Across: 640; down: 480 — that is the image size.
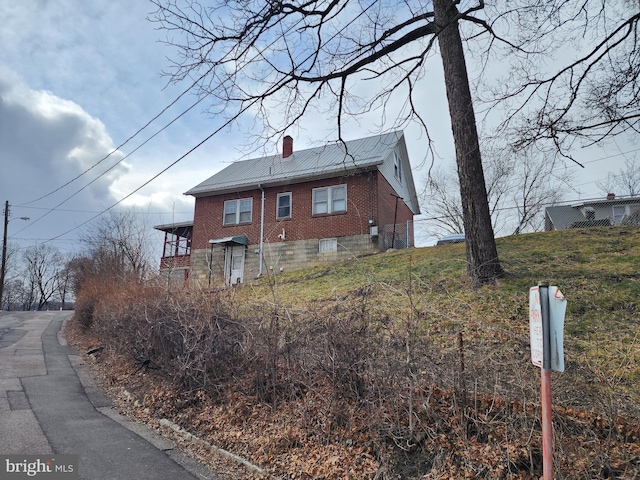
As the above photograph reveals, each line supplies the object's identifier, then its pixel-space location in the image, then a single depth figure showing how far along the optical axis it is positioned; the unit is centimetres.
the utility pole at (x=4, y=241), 3384
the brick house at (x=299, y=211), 1983
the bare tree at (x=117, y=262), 1289
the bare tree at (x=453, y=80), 809
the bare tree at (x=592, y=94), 686
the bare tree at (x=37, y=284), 6109
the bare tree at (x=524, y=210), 3497
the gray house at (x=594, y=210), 2541
